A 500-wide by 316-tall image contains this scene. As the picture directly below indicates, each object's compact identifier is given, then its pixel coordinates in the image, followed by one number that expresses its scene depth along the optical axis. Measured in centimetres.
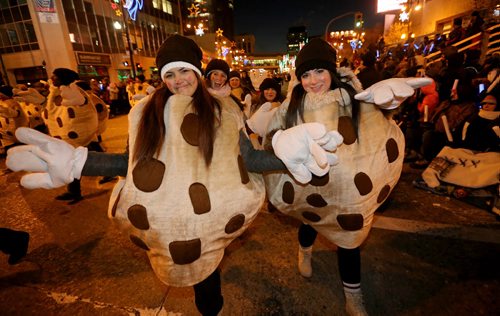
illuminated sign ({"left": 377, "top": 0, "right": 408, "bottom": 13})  2406
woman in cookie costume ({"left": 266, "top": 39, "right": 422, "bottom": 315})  162
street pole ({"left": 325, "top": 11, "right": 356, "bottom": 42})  2193
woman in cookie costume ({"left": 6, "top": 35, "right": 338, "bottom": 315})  126
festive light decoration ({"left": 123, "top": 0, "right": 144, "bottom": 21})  1731
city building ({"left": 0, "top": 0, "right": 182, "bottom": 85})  2169
